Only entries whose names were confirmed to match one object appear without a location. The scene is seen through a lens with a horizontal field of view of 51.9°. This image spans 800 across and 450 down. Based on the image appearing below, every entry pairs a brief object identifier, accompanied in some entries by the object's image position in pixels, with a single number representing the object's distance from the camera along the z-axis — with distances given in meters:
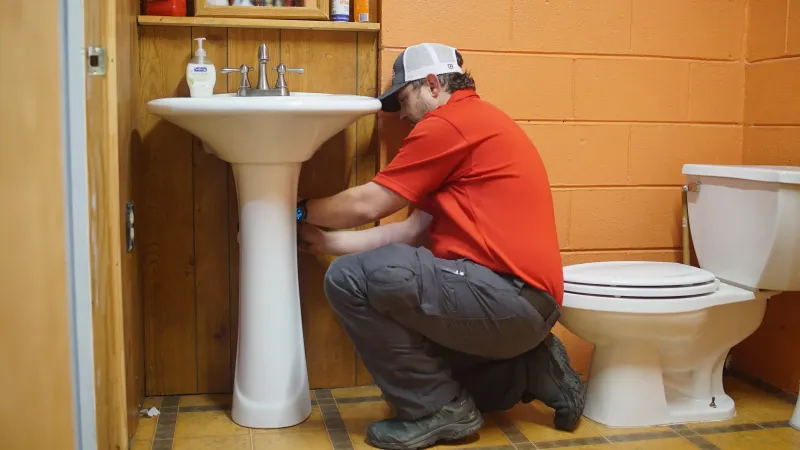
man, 1.89
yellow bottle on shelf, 2.28
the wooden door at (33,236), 1.40
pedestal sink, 1.93
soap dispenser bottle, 2.13
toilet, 2.06
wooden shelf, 2.18
